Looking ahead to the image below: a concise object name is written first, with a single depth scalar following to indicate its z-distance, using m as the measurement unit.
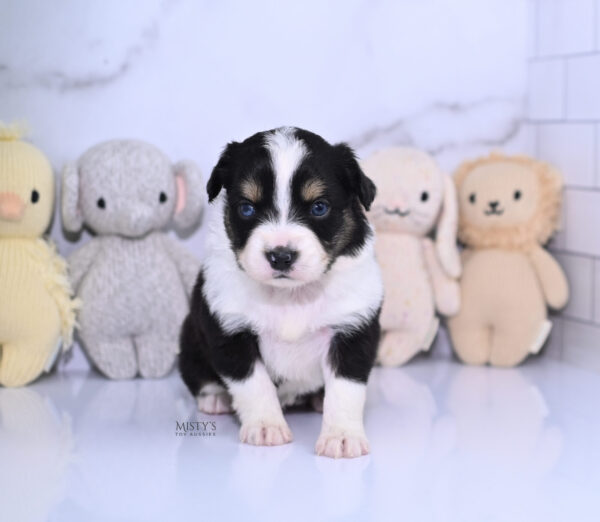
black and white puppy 1.80
